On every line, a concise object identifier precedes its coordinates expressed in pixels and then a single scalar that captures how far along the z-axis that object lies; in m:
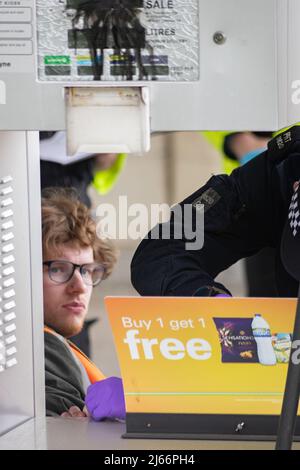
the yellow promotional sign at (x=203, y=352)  3.38
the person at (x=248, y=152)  5.80
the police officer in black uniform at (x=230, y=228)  4.10
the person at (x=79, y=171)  6.13
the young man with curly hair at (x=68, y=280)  4.89
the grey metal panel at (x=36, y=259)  3.87
